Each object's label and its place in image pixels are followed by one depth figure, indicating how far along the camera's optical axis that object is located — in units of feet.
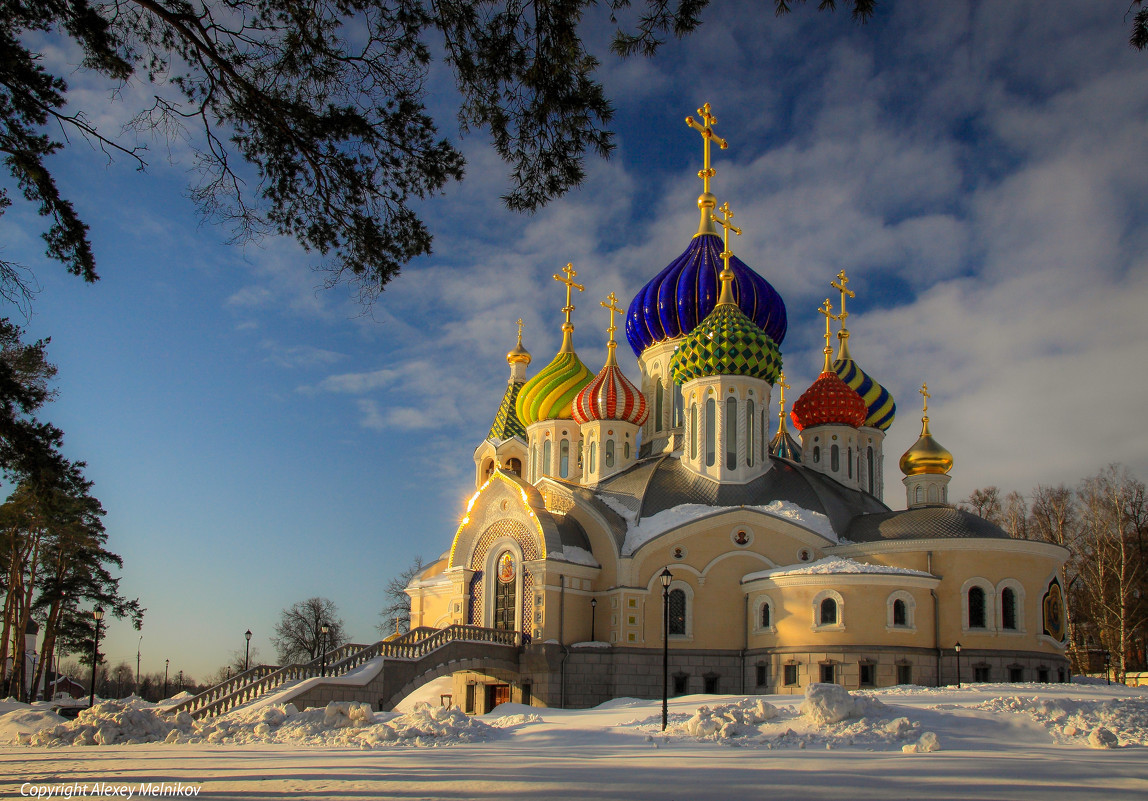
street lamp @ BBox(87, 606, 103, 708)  80.18
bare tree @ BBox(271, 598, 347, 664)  173.47
